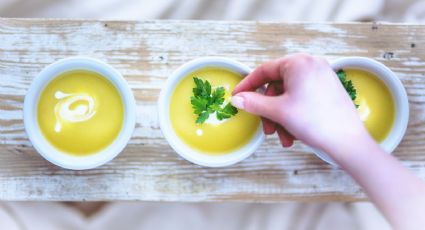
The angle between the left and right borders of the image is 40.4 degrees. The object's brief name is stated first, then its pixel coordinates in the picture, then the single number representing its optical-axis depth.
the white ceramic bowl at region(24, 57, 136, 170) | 0.82
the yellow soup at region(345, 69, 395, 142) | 0.87
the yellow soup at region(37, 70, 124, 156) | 0.84
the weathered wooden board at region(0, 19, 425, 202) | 0.87
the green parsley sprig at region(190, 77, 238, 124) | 0.82
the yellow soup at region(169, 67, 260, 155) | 0.85
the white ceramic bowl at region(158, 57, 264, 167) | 0.82
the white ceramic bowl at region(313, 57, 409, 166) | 0.84
